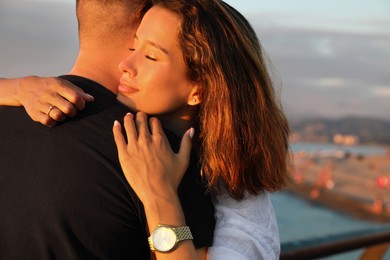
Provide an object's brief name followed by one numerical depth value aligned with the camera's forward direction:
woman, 1.40
